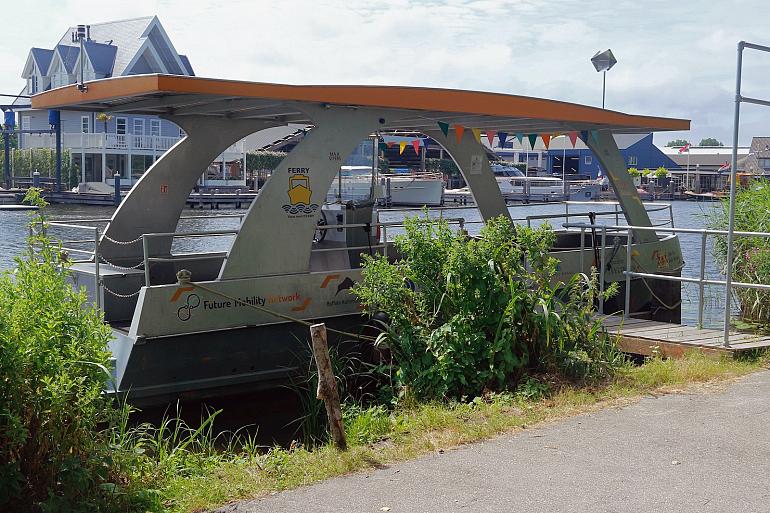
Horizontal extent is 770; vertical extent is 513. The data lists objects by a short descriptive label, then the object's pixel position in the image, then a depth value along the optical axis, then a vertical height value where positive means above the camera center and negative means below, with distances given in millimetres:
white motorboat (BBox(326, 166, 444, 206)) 12570 +268
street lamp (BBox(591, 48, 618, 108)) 14680 +2415
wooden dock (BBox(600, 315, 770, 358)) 9141 -1450
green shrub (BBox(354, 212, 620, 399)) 8039 -1023
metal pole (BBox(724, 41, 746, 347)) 8501 +344
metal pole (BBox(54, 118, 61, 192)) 52094 +2520
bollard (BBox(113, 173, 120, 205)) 48844 +641
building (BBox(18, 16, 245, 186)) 54719 +5191
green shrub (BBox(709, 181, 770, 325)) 10940 -560
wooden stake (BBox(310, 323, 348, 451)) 6486 -1365
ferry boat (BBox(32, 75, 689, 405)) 9195 -414
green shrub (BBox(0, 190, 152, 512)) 5109 -1201
